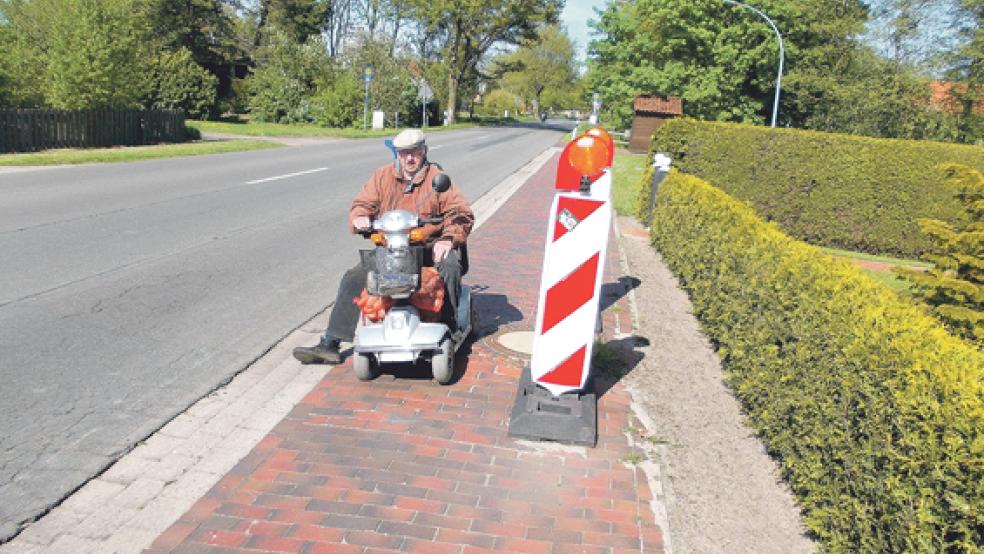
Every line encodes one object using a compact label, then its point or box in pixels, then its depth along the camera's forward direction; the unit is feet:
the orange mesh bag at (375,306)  16.40
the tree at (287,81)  135.33
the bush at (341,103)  134.10
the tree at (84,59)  69.32
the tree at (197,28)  139.23
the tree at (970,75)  99.25
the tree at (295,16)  187.83
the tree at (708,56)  112.98
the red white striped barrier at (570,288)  14.47
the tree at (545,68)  381.81
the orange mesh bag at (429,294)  16.52
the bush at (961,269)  20.48
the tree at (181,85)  111.24
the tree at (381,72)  147.02
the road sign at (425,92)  155.05
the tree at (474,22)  199.41
